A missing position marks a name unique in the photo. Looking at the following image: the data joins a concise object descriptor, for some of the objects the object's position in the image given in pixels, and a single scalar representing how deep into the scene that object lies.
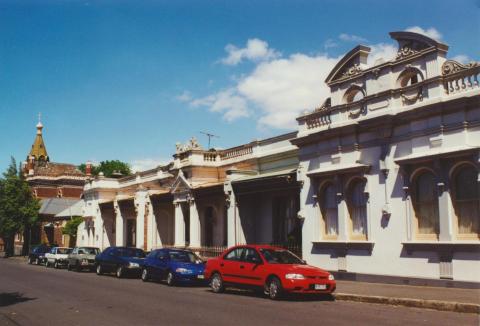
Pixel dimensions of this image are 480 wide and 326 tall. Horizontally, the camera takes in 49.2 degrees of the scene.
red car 13.98
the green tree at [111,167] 82.02
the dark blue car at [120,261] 23.68
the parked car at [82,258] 28.42
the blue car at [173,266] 19.11
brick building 61.16
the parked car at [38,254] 36.91
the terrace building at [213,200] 23.67
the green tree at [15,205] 51.94
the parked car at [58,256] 32.31
